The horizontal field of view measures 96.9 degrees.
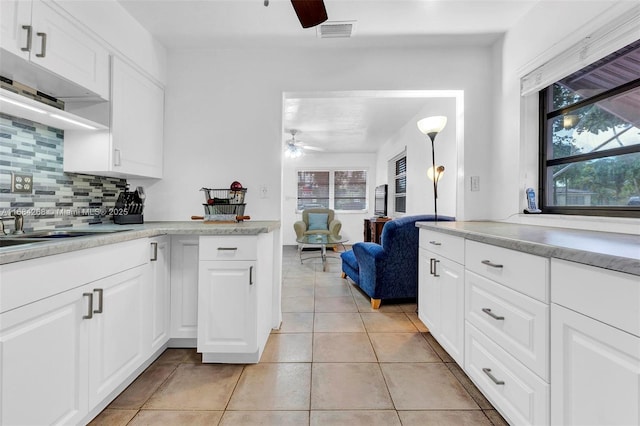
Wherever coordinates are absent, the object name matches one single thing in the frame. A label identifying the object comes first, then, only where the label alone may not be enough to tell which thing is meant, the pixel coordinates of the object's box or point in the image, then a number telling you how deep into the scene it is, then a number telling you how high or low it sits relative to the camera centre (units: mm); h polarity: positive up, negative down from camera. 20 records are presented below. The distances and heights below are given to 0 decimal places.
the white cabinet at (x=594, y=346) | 719 -358
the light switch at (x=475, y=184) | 2354 +294
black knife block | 2049 +45
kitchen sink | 1446 -100
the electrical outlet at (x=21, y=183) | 1437 +161
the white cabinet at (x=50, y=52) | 1230 +798
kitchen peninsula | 947 -447
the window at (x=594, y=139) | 1443 +485
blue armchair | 2682 -431
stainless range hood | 1236 +507
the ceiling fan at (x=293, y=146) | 5496 +1408
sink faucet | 1409 -37
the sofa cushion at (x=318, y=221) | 6113 -88
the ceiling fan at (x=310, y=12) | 1461 +1111
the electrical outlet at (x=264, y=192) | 2334 +204
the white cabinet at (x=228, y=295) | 1729 -479
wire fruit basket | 2139 +81
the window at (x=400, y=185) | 5117 +636
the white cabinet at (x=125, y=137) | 1752 +515
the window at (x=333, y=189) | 7188 +716
